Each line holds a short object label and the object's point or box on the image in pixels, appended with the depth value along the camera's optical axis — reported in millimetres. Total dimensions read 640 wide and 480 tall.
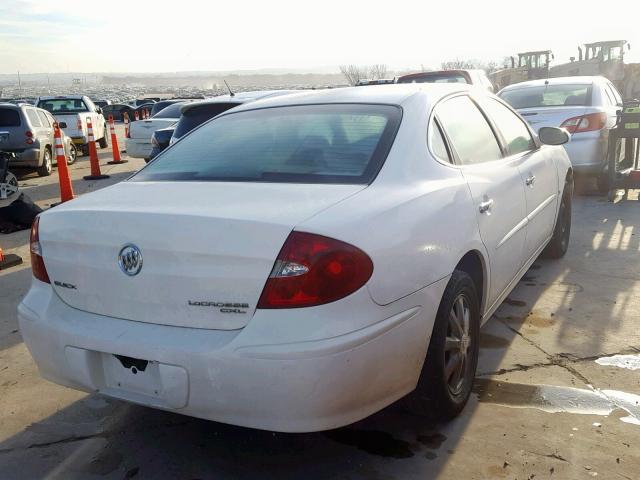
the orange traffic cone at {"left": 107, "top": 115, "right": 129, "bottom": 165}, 15070
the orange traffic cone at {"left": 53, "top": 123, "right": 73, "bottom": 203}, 8766
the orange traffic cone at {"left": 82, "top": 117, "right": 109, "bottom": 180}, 12180
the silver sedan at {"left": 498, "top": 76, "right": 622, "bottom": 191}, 7941
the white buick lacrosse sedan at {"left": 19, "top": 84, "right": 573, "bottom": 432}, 2230
